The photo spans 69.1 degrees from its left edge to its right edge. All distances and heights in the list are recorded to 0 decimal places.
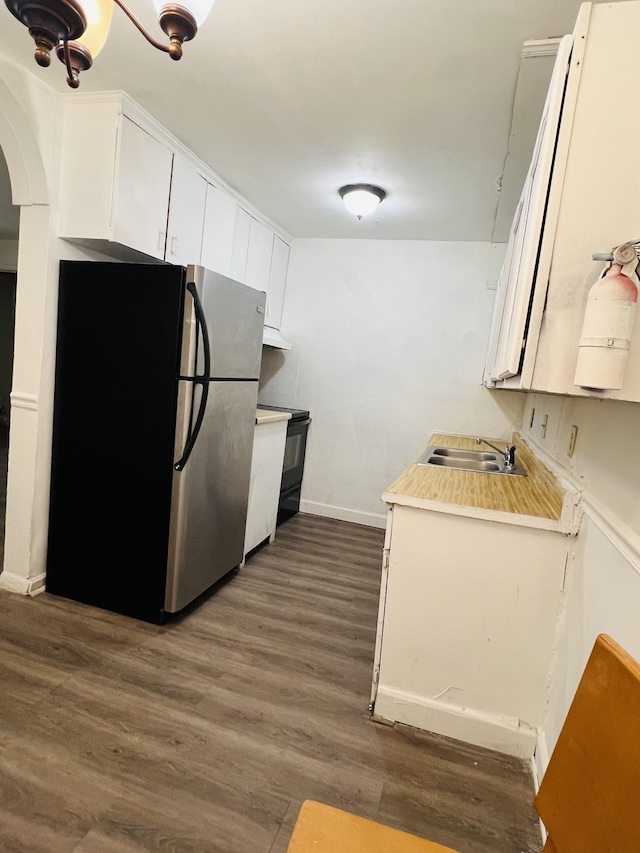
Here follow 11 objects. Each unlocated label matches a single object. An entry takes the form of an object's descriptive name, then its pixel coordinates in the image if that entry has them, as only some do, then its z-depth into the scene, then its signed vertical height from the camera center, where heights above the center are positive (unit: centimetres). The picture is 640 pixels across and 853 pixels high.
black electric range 389 -73
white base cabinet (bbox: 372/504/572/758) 165 -83
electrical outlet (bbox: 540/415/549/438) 250 -11
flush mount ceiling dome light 282 +114
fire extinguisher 86 +17
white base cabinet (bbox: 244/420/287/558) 310 -75
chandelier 90 +70
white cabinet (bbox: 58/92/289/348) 220 +89
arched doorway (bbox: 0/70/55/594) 217 -13
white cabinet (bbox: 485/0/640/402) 99 +48
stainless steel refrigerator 220 -34
